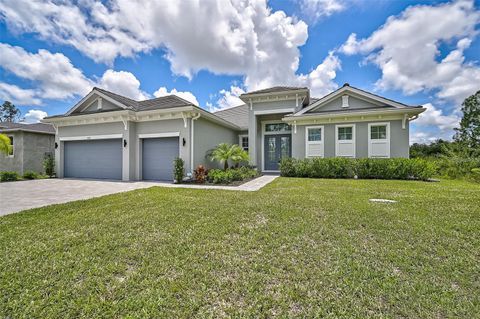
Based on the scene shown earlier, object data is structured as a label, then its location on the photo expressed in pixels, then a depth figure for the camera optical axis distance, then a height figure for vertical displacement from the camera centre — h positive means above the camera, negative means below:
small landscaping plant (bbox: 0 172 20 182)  11.63 -1.04
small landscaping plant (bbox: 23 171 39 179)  12.67 -1.03
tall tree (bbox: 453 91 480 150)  21.66 +4.22
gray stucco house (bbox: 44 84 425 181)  11.00 +1.70
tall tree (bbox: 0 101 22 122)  42.69 +9.77
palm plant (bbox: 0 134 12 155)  8.80 +0.59
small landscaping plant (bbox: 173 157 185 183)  10.29 -0.56
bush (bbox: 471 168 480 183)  11.00 -0.87
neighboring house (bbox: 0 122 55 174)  14.73 +0.79
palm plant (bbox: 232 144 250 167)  11.35 +0.27
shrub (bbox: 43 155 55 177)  13.26 -0.49
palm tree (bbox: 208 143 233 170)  11.07 +0.32
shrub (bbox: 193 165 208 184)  10.23 -0.80
